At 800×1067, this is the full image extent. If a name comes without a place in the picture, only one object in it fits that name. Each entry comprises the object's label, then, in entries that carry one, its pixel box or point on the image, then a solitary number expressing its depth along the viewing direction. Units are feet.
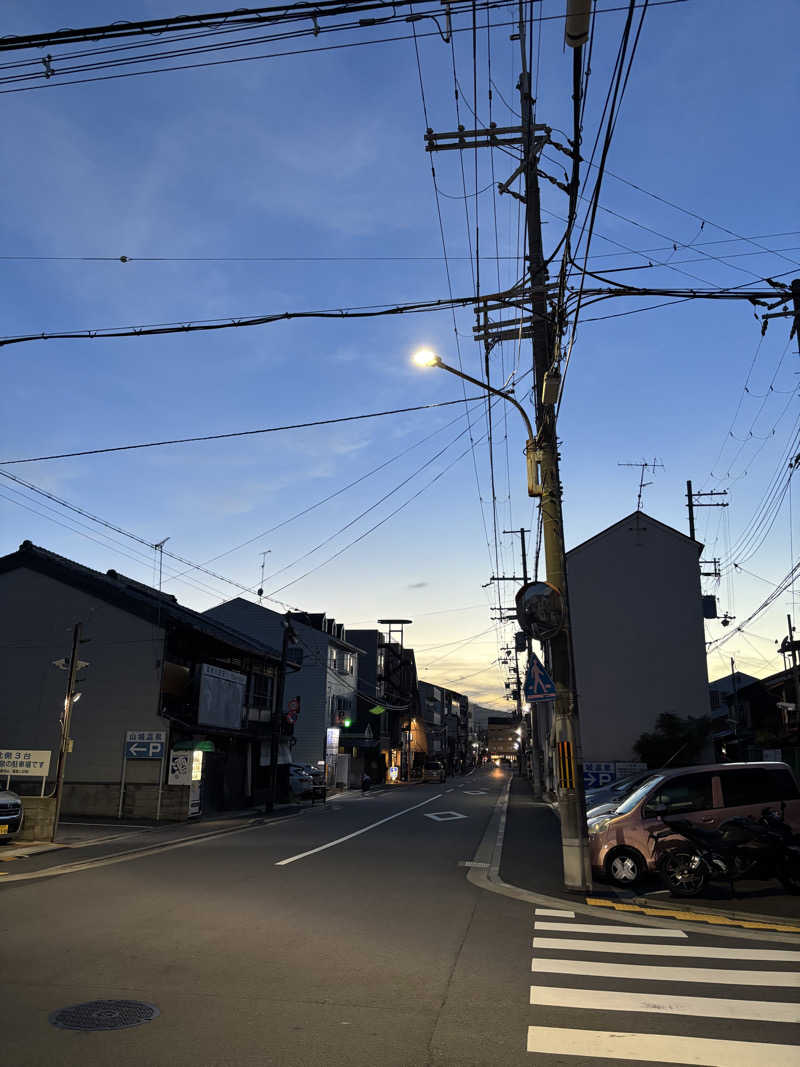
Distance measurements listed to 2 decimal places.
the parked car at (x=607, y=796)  53.49
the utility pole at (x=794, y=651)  123.42
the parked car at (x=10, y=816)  62.80
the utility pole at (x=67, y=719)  65.98
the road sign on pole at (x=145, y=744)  92.12
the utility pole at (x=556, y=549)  38.83
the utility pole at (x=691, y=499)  159.53
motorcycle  35.24
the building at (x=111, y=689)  92.58
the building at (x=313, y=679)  191.62
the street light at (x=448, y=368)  40.47
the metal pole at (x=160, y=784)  90.38
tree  110.42
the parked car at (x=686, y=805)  40.70
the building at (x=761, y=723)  125.82
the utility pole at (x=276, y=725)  110.32
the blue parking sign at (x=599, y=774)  112.57
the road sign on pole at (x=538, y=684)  40.47
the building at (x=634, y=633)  117.91
